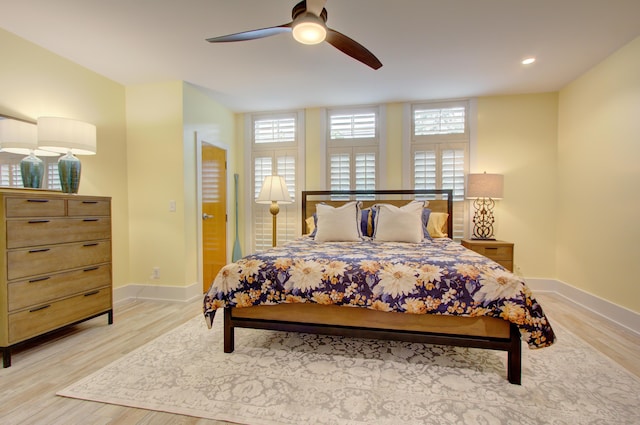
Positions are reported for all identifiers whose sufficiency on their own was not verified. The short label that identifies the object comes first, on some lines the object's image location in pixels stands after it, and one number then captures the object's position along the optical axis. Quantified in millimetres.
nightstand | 3508
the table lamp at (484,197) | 3631
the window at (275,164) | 4523
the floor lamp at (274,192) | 3895
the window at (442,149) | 4043
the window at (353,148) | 4270
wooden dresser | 2086
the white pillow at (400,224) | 3150
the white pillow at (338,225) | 3268
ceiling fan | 1765
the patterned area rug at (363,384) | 1602
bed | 1859
